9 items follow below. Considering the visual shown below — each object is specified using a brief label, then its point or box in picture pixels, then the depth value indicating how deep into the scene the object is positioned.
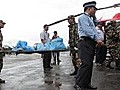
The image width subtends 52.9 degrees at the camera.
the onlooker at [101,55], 5.14
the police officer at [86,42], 2.72
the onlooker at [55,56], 6.05
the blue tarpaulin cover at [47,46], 3.75
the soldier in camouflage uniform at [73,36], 3.75
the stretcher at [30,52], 3.64
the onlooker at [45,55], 4.99
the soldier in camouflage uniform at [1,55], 3.62
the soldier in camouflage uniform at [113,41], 4.50
